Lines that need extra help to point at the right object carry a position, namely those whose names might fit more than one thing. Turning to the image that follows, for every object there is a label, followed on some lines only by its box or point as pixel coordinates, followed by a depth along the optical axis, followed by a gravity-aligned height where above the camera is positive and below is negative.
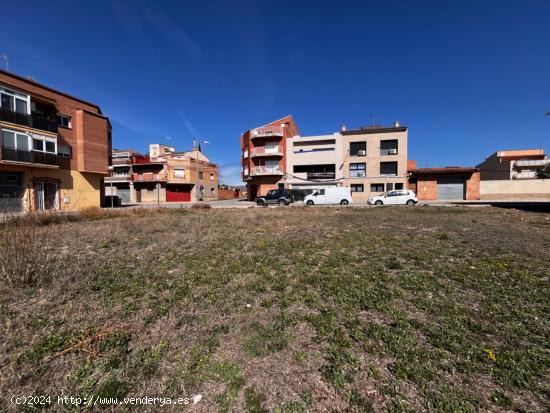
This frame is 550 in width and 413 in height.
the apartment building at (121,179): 41.58 +3.81
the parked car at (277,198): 27.36 +0.27
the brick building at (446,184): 31.64 +2.03
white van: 26.52 +0.33
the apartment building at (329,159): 33.50 +6.05
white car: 24.25 +0.16
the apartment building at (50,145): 19.28 +5.06
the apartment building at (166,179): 40.78 +3.84
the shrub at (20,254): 4.05 -0.89
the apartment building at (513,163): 44.94 +6.94
